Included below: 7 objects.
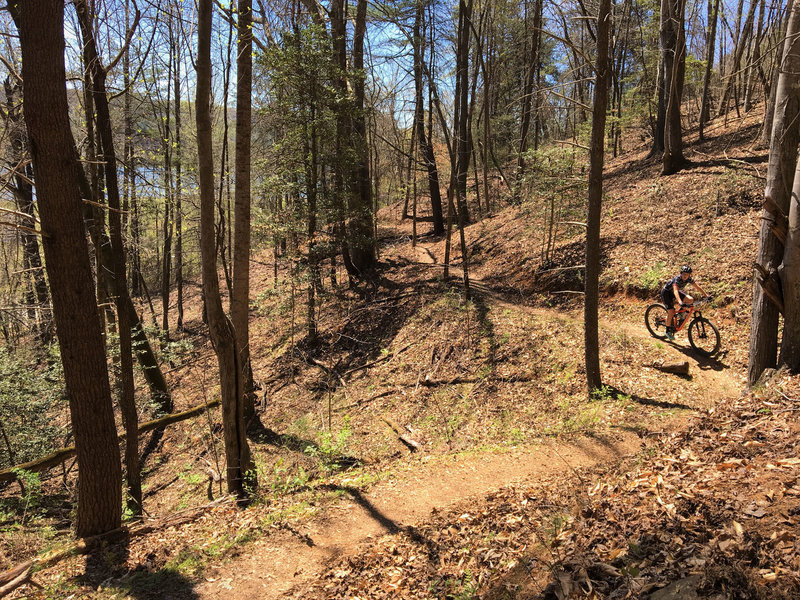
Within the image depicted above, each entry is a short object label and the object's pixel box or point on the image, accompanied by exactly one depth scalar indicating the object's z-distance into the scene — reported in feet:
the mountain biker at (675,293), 29.76
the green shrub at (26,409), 34.24
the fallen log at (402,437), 30.53
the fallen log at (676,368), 28.48
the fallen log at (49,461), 29.35
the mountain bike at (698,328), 30.07
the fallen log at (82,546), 13.04
